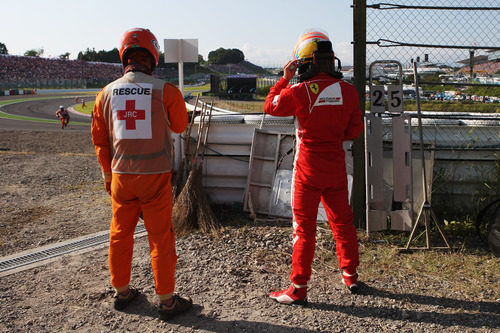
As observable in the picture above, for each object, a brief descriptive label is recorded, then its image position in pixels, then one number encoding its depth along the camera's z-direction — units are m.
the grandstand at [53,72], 52.63
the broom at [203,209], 5.42
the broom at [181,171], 6.04
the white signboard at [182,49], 6.56
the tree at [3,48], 92.09
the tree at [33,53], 99.74
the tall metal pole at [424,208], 4.61
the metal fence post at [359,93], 4.93
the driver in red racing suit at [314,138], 3.56
